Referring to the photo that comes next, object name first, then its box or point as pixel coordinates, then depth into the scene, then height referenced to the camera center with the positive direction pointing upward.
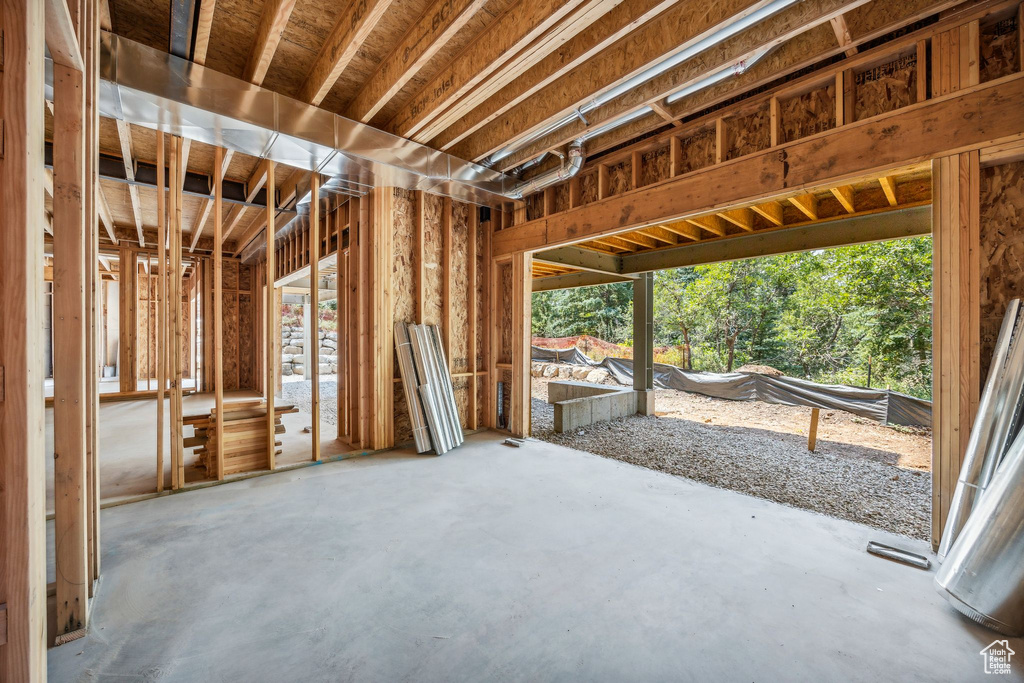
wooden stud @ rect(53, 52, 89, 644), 1.88 -0.07
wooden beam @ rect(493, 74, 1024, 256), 2.48 +1.31
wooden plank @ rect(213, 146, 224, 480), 3.88 +0.43
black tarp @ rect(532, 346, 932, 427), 6.41 -1.06
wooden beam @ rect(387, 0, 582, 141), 2.64 +2.06
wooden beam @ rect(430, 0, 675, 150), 2.57 +2.04
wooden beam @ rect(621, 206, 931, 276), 5.00 +1.36
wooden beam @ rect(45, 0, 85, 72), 1.62 +1.25
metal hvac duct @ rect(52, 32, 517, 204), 2.95 +1.76
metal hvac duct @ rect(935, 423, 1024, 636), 1.90 -1.06
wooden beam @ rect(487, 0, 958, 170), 2.55 +1.97
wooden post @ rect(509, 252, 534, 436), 5.62 -0.14
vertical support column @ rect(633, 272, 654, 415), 7.86 -0.14
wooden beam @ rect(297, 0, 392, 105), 2.68 +2.09
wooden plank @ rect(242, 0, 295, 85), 2.62 +2.05
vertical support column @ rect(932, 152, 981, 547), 2.53 +0.13
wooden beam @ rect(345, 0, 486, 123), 2.73 +2.12
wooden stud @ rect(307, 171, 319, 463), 4.40 +0.67
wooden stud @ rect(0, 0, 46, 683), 1.16 -0.03
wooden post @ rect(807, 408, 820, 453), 5.49 -1.31
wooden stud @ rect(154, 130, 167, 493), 3.56 +0.32
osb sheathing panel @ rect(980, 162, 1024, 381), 2.46 +0.53
